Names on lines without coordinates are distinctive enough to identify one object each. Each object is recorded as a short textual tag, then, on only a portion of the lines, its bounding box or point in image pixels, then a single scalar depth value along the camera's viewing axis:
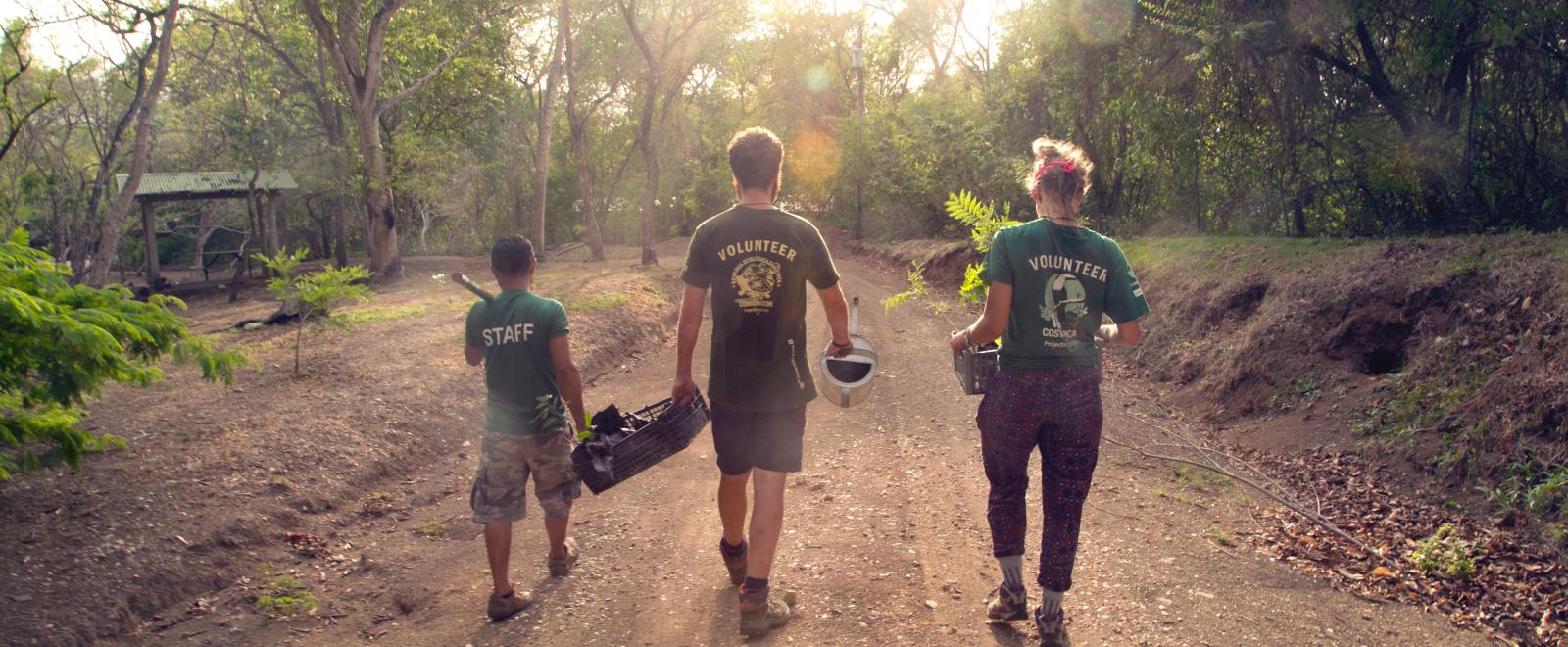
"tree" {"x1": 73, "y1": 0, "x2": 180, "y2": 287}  14.72
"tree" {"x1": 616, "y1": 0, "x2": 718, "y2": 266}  23.38
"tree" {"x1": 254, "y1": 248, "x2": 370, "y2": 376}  9.24
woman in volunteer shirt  3.84
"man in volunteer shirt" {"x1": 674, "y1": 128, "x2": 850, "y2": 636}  3.97
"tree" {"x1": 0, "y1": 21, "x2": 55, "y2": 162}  13.28
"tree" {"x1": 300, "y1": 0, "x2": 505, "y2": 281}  17.42
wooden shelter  26.19
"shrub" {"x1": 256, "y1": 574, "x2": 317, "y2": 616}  4.79
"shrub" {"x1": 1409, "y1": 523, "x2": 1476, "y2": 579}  4.96
